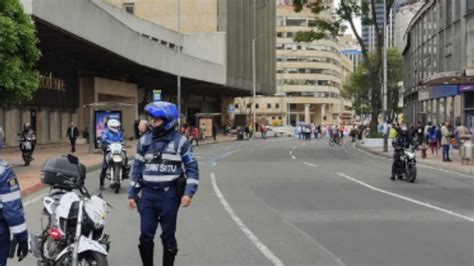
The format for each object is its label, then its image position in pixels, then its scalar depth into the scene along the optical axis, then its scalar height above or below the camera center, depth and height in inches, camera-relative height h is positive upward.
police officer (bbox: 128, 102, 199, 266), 252.4 -23.0
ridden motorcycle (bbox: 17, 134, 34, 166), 916.6 -42.4
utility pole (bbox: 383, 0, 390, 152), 1443.2 +94.3
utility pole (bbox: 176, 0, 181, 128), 2022.4 +172.4
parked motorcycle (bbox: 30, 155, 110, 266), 224.8 -36.1
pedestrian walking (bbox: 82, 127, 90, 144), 1776.7 -45.5
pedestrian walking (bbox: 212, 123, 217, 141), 2437.3 -55.5
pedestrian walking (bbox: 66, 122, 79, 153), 1327.5 -36.0
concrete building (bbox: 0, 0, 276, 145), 1341.0 +151.7
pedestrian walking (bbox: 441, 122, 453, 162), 1112.1 -40.5
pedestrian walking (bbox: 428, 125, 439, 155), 1358.3 -43.4
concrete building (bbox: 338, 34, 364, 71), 7003.0 +832.9
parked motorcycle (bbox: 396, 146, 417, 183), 740.6 -53.6
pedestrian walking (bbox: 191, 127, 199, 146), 1827.3 -45.9
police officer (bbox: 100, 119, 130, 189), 626.8 -18.2
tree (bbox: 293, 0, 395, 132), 1638.8 +235.3
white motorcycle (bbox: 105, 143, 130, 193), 615.2 -42.7
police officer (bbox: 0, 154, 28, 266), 199.6 -28.7
